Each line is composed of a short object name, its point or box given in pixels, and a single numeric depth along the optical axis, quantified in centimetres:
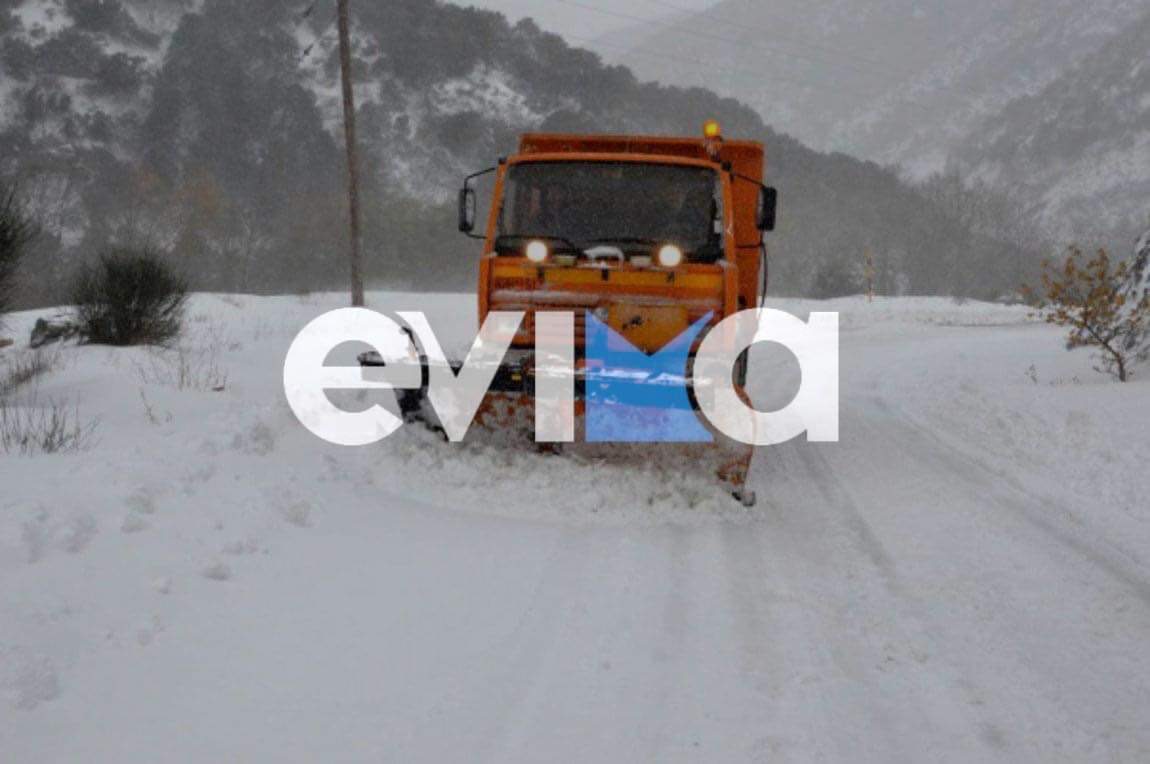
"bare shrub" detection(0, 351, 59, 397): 909
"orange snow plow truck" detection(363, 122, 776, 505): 593
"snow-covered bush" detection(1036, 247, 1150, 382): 967
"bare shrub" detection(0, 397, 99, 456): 563
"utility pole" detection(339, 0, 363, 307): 1925
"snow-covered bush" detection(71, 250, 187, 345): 1298
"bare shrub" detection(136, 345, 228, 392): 901
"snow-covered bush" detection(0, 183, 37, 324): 1011
